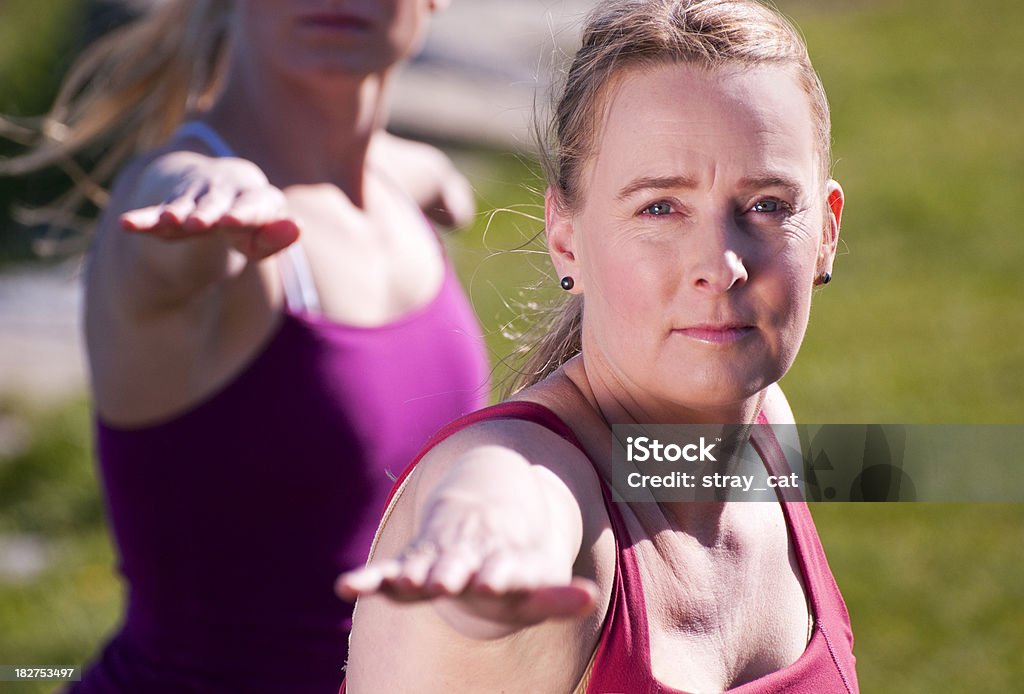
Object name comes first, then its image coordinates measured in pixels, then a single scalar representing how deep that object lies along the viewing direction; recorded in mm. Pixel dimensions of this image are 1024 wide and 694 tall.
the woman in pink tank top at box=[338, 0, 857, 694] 2431
